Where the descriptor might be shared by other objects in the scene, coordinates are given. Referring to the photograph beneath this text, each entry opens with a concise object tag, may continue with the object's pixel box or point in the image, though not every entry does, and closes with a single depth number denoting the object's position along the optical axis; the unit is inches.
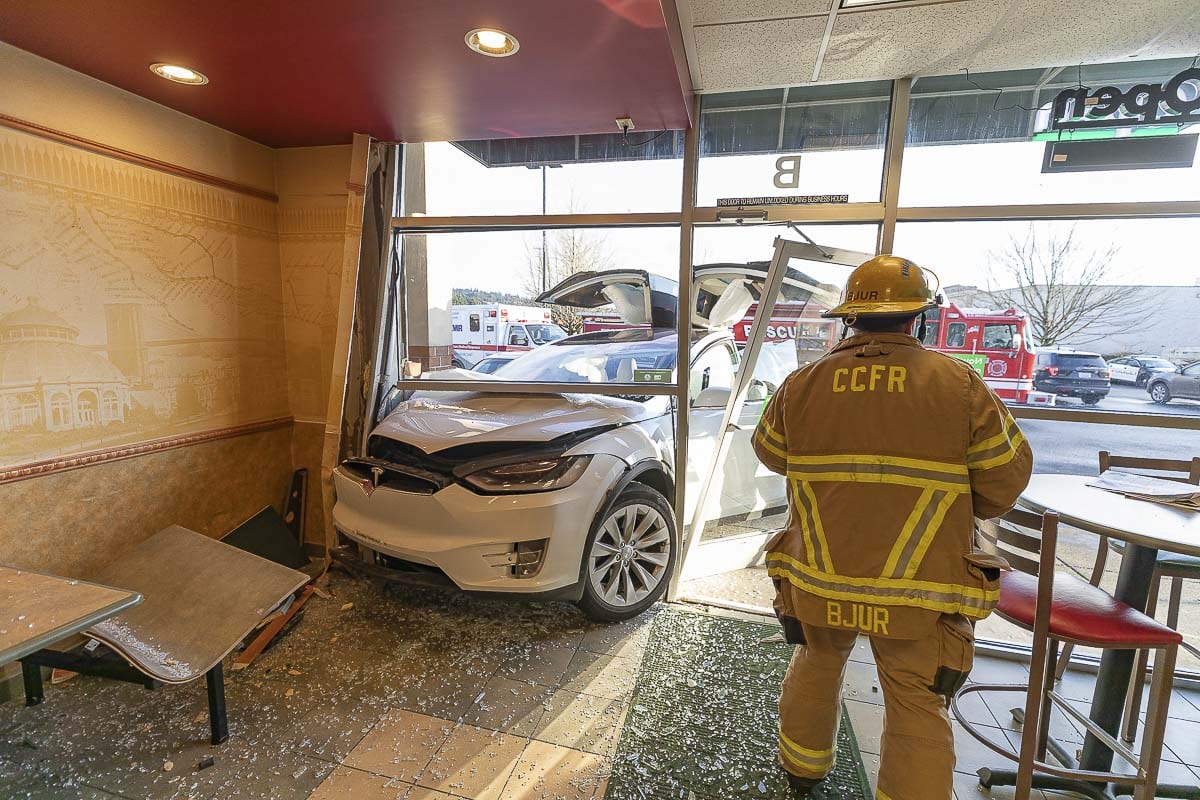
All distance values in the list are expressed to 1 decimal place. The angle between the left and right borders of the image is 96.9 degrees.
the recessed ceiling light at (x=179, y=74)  93.9
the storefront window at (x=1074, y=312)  100.3
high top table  65.9
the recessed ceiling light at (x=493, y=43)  79.6
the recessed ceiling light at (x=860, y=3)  82.7
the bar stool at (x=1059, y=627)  62.1
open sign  97.6
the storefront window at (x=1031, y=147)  98.4
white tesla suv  98.7
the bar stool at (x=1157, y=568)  69.0
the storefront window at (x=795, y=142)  111.4
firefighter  60.7
